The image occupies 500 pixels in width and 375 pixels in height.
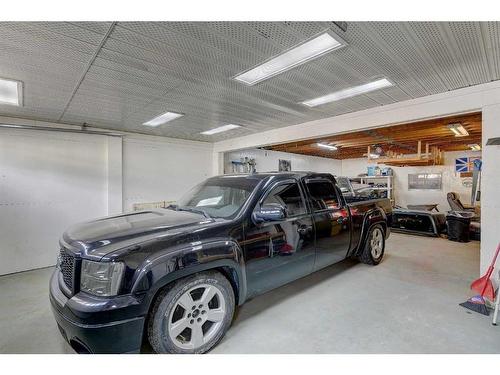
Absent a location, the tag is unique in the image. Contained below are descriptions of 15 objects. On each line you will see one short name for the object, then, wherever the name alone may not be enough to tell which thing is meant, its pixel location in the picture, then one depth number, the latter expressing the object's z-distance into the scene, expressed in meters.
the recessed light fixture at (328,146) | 8.20
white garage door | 4.42
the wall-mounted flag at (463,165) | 7.64
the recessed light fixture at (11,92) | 3.02
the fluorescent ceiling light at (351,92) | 3.20
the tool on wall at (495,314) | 2.57
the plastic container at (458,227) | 6.34
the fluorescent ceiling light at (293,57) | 2.21
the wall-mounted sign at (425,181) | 10.08
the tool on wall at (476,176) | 5.14
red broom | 2.83
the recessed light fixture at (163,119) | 4.49
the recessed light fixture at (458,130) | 5.28
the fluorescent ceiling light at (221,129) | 5.41
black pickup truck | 1.77
